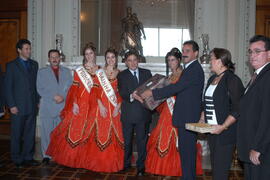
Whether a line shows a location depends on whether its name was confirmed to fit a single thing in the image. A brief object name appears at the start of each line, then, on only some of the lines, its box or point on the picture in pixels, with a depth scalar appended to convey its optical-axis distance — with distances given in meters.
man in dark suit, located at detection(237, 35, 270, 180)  1.65
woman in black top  2.03
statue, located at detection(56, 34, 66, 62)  4.83
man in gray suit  3.55
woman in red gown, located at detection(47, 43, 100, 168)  3.34
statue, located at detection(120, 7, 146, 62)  4.81
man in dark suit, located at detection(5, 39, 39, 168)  3.42
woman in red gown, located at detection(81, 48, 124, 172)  3.22
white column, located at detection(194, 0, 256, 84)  4.53
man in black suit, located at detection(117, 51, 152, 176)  3.11
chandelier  5.23
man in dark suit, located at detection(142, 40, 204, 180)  2.39
